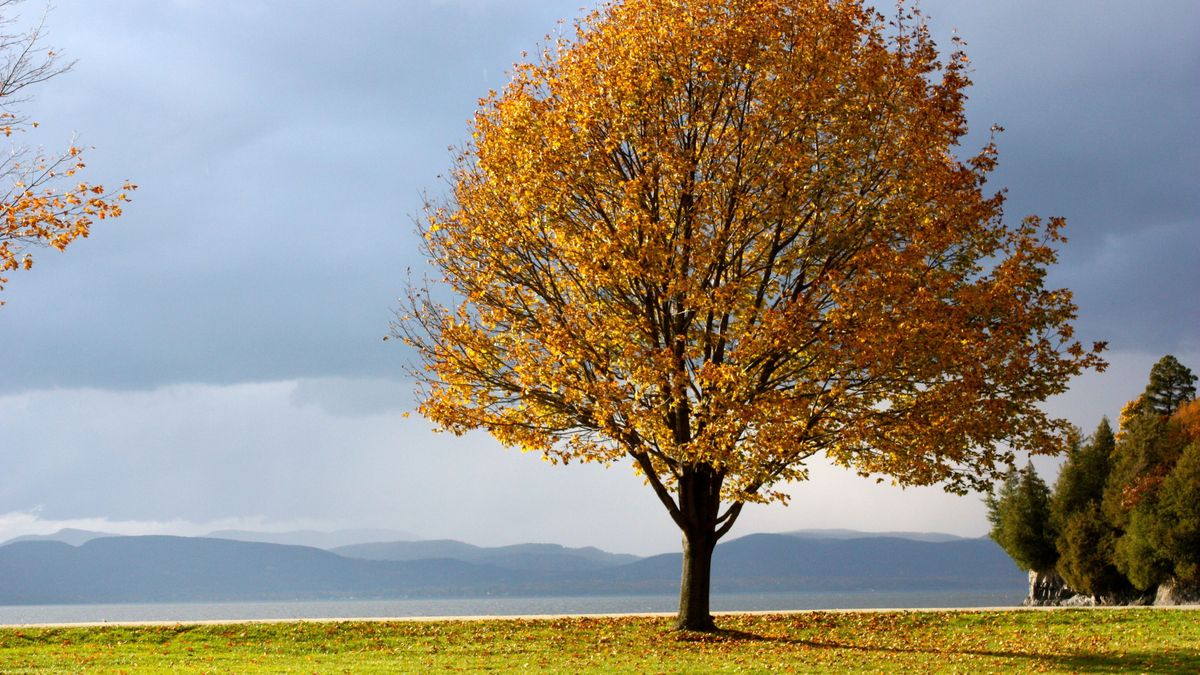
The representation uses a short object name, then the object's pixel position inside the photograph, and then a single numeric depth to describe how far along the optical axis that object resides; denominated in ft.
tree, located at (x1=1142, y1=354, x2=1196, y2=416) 265.75
